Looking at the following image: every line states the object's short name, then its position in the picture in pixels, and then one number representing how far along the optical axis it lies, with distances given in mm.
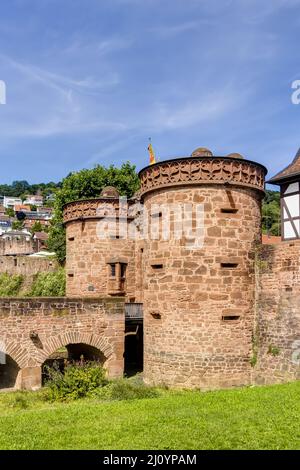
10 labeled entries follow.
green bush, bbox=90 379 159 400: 12445
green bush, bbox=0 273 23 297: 40375
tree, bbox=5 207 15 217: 141125
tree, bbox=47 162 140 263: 33938
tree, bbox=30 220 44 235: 96125
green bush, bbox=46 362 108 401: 13750
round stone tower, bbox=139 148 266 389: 14211
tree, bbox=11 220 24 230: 112438
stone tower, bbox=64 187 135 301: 20516
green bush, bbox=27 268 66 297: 33953
